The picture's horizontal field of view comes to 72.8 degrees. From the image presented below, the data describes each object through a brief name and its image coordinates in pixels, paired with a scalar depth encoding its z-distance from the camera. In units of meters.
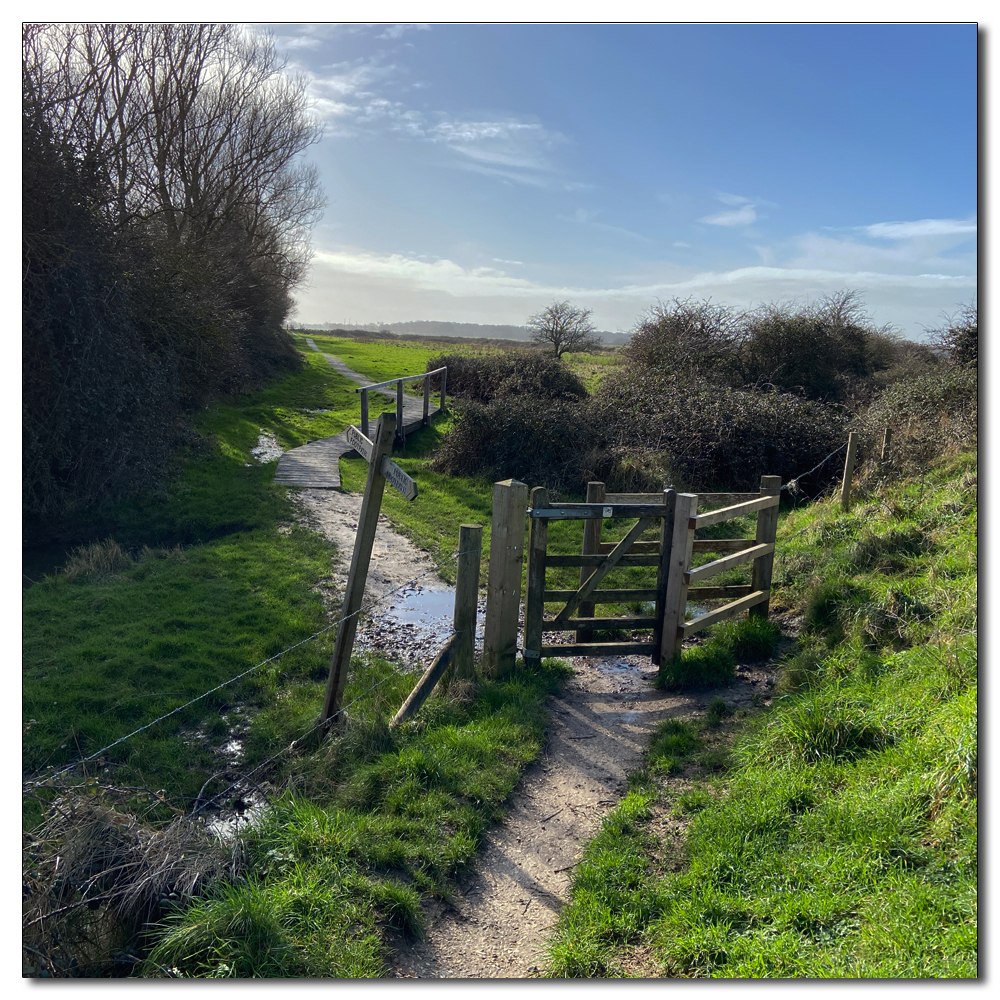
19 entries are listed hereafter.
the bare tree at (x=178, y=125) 14.20
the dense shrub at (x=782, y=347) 20.50
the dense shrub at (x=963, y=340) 15.18
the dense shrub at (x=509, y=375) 21.11
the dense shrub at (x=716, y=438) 13.69
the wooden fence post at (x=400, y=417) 17.34
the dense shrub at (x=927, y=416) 10.59
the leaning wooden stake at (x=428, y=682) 5.38
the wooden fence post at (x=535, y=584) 6.27
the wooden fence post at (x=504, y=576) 5.87
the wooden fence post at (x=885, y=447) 11.38
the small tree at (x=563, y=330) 29.86
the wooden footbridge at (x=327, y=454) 14.86
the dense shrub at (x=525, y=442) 14.52
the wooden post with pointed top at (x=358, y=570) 4.86
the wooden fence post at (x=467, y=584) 5.77
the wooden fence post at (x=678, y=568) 6.35
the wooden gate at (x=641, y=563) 6.34
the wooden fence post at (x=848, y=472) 10.57
